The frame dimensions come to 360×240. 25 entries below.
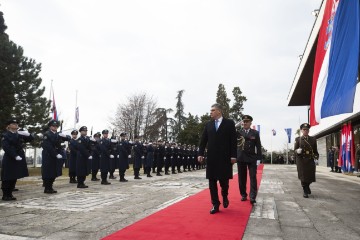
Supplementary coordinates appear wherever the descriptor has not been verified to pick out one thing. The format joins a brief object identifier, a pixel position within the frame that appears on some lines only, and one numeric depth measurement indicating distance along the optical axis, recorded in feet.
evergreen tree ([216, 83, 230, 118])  162.40
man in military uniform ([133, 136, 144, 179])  44.92
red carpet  12.78
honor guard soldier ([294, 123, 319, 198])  25.59
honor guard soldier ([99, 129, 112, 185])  37.92
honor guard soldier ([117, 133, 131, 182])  40.14
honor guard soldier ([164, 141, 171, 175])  58.75
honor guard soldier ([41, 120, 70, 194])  26.50
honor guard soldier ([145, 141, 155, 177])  49.34
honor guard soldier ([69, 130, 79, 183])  38.14
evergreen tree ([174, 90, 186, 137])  203.21
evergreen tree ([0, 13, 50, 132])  58.23
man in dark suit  18.10
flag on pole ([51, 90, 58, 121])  76.57
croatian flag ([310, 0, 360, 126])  22.48
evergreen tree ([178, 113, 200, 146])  121.90
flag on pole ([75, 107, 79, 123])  91.60
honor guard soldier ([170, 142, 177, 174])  63.05
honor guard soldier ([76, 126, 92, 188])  31.42
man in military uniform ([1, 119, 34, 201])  22.77
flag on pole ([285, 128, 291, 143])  140.33
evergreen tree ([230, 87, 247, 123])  163.32
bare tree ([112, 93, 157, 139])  134.10
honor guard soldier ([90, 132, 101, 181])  39.21
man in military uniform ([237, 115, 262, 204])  22.48
